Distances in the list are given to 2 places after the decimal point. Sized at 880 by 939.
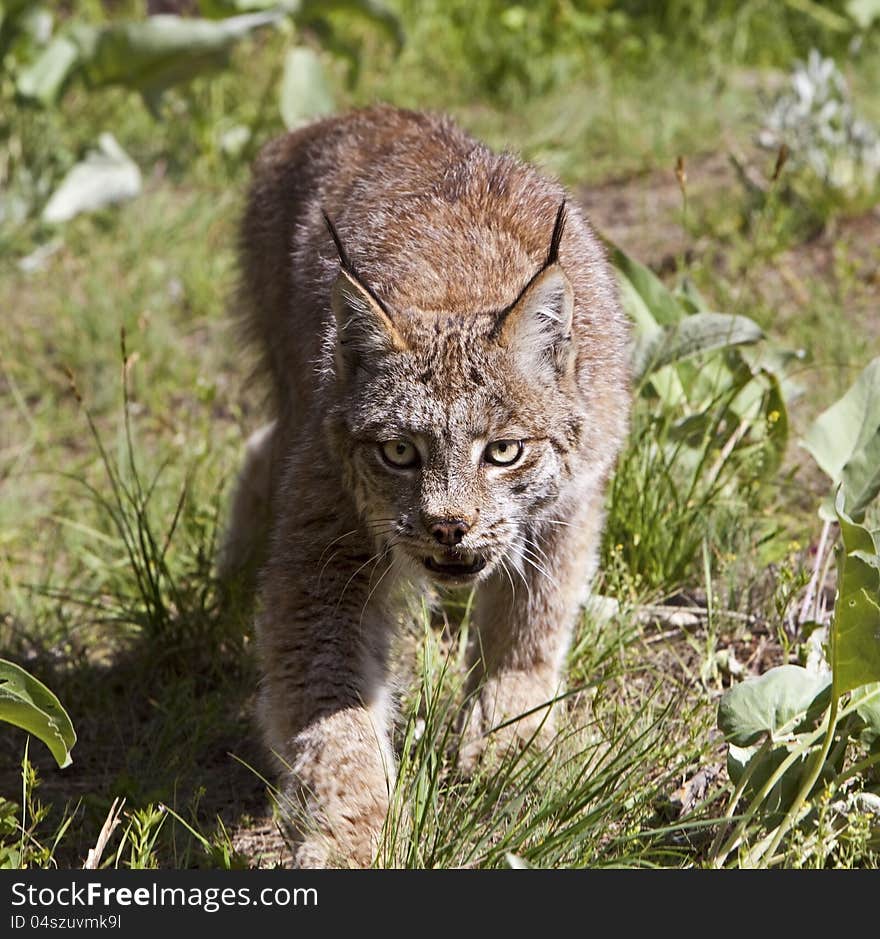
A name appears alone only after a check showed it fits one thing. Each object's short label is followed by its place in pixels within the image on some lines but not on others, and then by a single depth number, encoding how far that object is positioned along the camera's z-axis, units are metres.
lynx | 7.03
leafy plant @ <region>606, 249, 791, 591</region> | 9.02
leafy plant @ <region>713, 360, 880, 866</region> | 6.36
